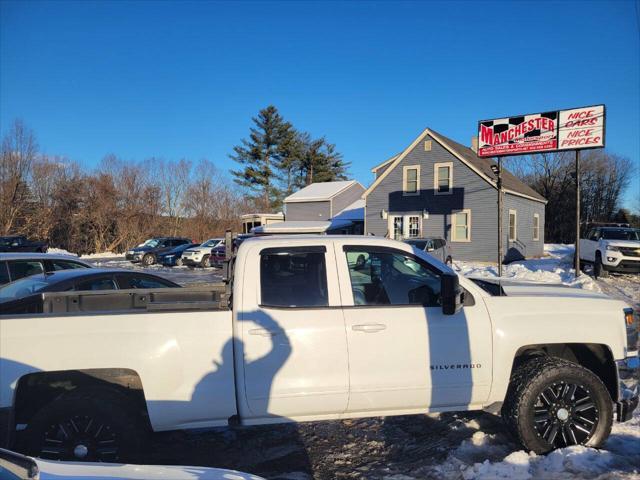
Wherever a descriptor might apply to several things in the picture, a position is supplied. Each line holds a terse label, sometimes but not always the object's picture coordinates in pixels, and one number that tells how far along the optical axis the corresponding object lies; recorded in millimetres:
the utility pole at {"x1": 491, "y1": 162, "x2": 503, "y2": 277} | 18777
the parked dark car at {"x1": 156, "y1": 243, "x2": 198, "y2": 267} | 25750
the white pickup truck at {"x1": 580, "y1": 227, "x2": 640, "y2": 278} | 15602
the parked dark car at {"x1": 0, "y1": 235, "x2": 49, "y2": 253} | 24016
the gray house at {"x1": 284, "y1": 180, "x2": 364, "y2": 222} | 37750
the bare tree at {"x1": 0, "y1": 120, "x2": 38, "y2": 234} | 33281
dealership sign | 17609
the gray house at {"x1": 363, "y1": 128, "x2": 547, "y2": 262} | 25797
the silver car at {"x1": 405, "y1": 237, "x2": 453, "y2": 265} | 19797
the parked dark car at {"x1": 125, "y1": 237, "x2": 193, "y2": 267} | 26391
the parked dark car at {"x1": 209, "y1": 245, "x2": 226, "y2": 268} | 23648
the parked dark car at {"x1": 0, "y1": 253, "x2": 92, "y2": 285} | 6980
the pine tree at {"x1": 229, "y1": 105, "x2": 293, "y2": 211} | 55719
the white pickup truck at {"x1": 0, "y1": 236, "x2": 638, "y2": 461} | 3229
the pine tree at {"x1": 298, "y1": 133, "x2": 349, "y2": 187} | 57594
